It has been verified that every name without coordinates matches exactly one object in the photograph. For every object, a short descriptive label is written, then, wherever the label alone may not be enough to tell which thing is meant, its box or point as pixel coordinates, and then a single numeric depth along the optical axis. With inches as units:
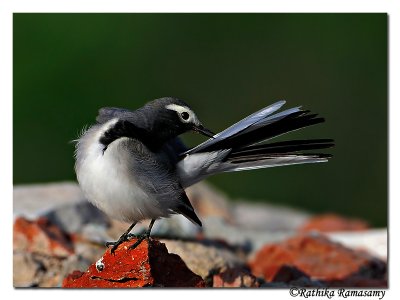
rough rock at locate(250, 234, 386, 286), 420.5
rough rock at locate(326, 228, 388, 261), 473.7
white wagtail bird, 342.6
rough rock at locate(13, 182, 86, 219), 452.8
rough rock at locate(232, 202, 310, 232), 601.9
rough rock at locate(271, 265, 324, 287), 387.9
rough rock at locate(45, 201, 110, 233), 452.8
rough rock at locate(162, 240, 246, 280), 383.2
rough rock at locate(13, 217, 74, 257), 415.5
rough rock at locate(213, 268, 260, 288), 364.5
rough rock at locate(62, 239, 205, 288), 329.7
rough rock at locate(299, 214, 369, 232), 566.6
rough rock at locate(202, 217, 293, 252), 481.4
